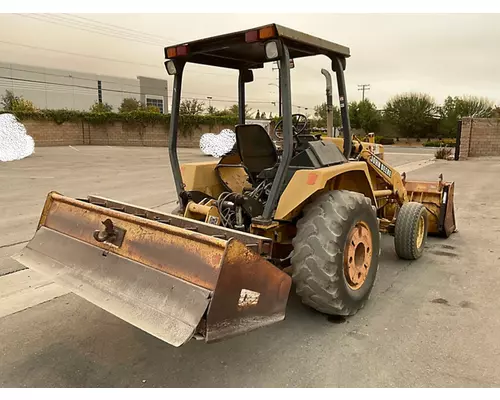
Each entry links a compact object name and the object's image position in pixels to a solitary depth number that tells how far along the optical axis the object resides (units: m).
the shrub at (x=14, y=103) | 34.50
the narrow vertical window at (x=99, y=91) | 59.05
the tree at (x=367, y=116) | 57.44
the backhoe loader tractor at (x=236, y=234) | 2.60
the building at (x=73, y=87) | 50.16
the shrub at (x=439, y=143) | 48.73
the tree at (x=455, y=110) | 57.81
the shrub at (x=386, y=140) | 56.35
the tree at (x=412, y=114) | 60.66
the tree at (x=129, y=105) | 55.00
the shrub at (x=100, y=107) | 47.21
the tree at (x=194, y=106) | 47.34
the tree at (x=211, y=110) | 50.46
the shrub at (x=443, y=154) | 23.51
